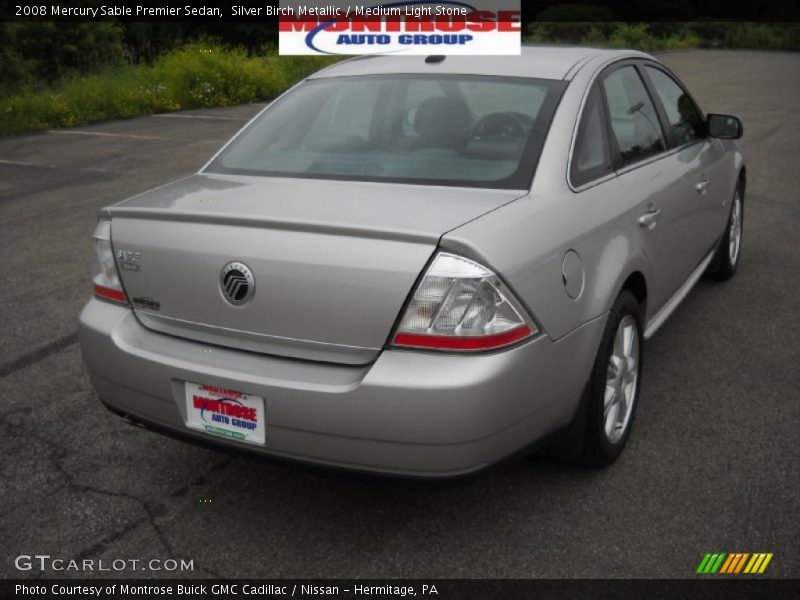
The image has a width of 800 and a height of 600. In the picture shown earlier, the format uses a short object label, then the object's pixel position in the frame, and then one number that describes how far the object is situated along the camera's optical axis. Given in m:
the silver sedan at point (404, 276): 2.58
